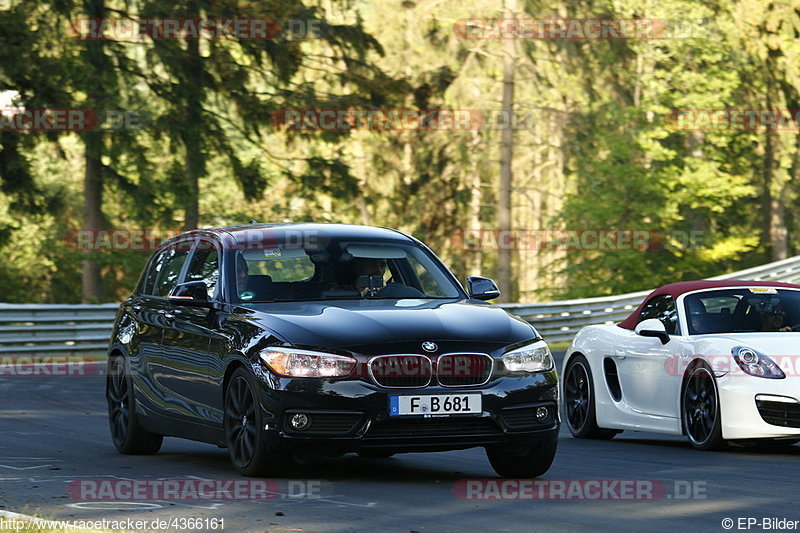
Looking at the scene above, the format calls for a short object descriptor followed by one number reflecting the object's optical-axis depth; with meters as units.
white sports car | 10.77
